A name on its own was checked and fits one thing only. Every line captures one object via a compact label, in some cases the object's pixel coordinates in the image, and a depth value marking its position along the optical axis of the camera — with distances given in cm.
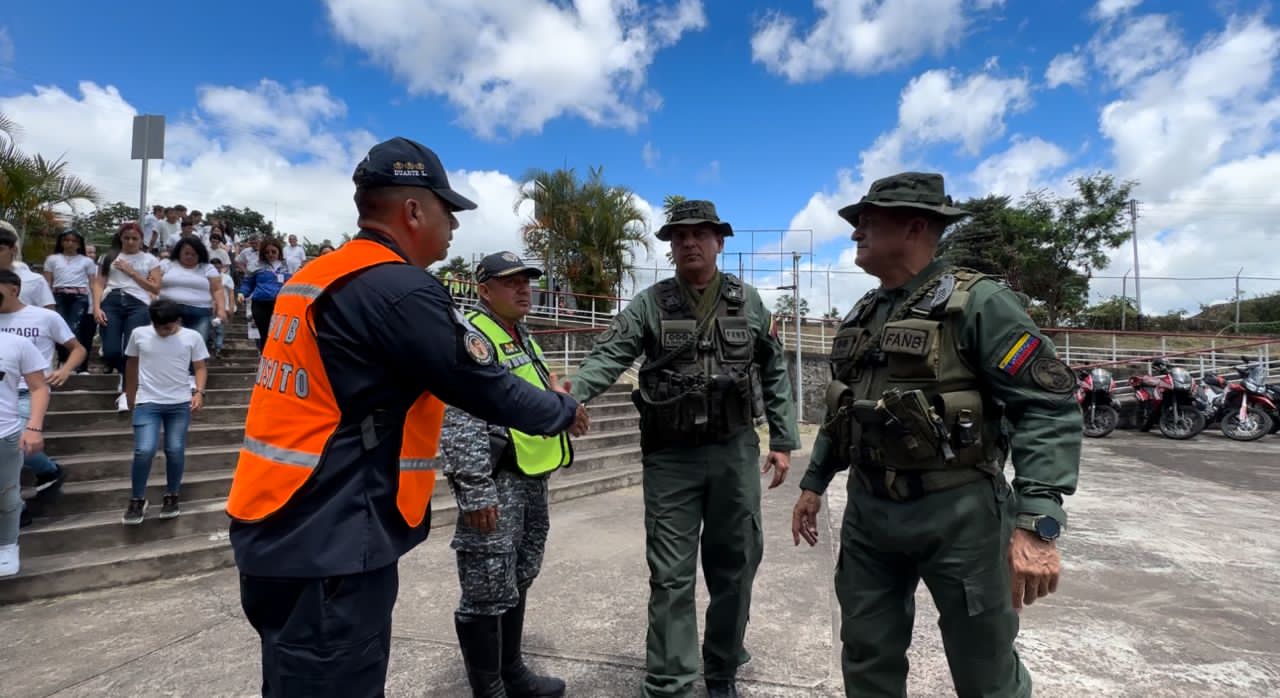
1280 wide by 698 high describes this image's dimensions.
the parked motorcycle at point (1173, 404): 1025
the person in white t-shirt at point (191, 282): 561
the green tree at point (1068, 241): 2164
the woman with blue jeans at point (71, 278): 592
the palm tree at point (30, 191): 768
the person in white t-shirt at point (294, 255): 937
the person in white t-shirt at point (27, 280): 419
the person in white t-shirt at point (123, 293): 562
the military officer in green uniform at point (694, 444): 247
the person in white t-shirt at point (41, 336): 376
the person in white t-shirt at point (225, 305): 691
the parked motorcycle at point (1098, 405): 1070
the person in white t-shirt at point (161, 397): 409
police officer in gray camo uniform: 225
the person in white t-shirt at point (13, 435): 336
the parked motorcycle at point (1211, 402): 1030
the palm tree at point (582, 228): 1928
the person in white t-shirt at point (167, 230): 846
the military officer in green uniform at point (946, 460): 164
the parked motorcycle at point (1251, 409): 991
